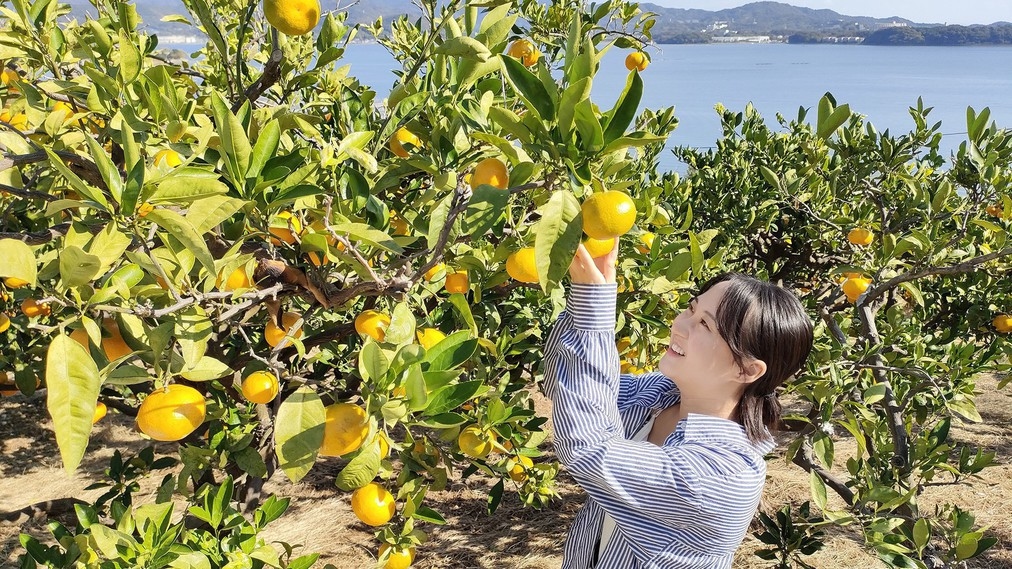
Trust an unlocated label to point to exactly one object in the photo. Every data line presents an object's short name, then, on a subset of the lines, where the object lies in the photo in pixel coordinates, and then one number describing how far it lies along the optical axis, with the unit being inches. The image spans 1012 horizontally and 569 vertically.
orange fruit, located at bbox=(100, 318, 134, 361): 43.3
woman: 41.6
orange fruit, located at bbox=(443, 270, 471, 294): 53.1
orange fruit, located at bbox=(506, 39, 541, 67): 73.0
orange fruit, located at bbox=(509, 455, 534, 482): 79.2
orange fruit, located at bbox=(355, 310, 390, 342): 45.5
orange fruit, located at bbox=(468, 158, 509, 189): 38.1
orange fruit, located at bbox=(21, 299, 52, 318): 52.9
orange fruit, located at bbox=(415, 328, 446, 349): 47.5
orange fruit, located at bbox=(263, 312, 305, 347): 51.8
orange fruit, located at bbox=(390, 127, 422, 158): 54.7
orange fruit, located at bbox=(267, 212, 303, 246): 41.4
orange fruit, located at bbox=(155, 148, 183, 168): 44.4
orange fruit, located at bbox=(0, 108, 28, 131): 62.5
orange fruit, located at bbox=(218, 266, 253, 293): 43.4
